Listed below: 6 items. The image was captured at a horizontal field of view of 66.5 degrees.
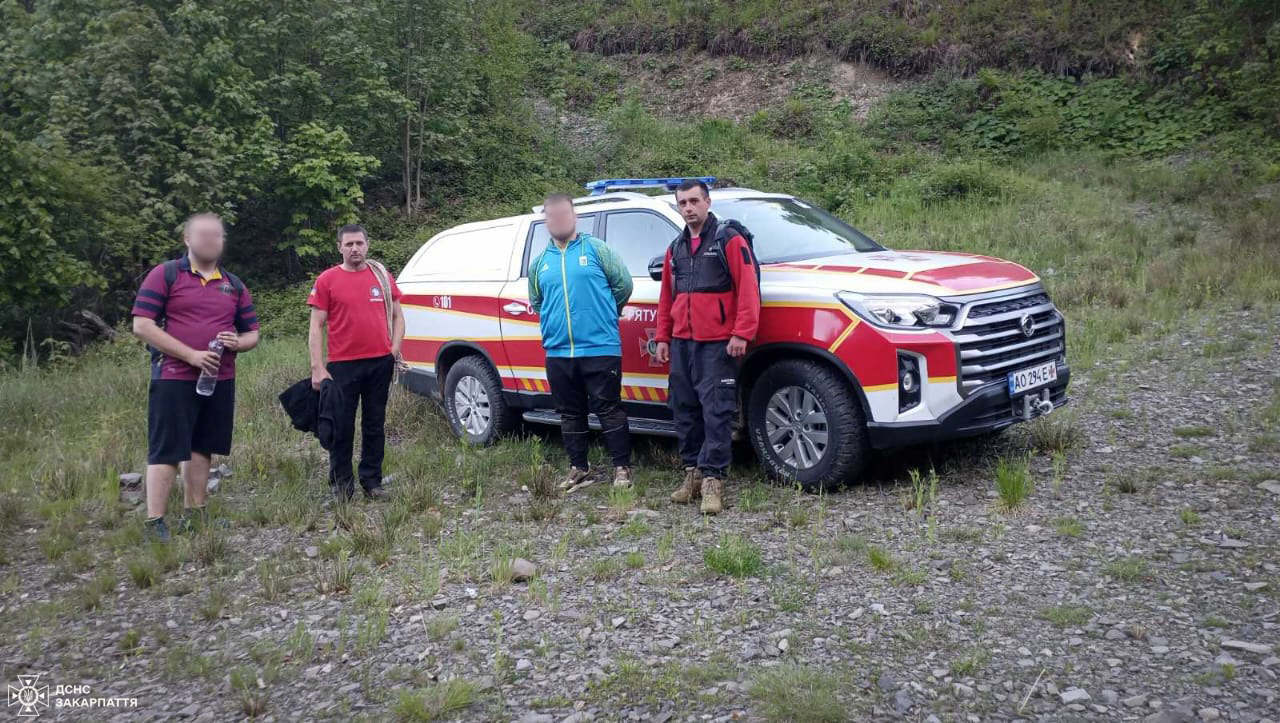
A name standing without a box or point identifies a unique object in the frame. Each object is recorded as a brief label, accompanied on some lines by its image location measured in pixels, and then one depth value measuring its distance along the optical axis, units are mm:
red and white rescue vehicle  5535
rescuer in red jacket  5836
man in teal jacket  6379
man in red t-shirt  6363
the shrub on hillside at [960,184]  14883
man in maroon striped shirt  5816
